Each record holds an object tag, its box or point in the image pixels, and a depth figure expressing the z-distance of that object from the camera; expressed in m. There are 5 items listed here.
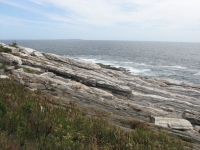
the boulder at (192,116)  22.00
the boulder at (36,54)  39.03
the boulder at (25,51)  38.66
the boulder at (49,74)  24.33
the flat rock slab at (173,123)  17.41
